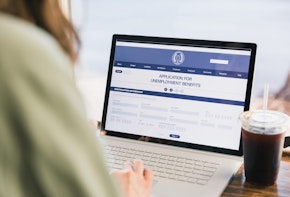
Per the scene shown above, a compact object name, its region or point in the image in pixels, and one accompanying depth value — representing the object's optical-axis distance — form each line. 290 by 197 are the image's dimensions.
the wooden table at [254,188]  1.09
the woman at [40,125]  0.50
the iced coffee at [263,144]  1.09
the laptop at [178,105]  1.22
